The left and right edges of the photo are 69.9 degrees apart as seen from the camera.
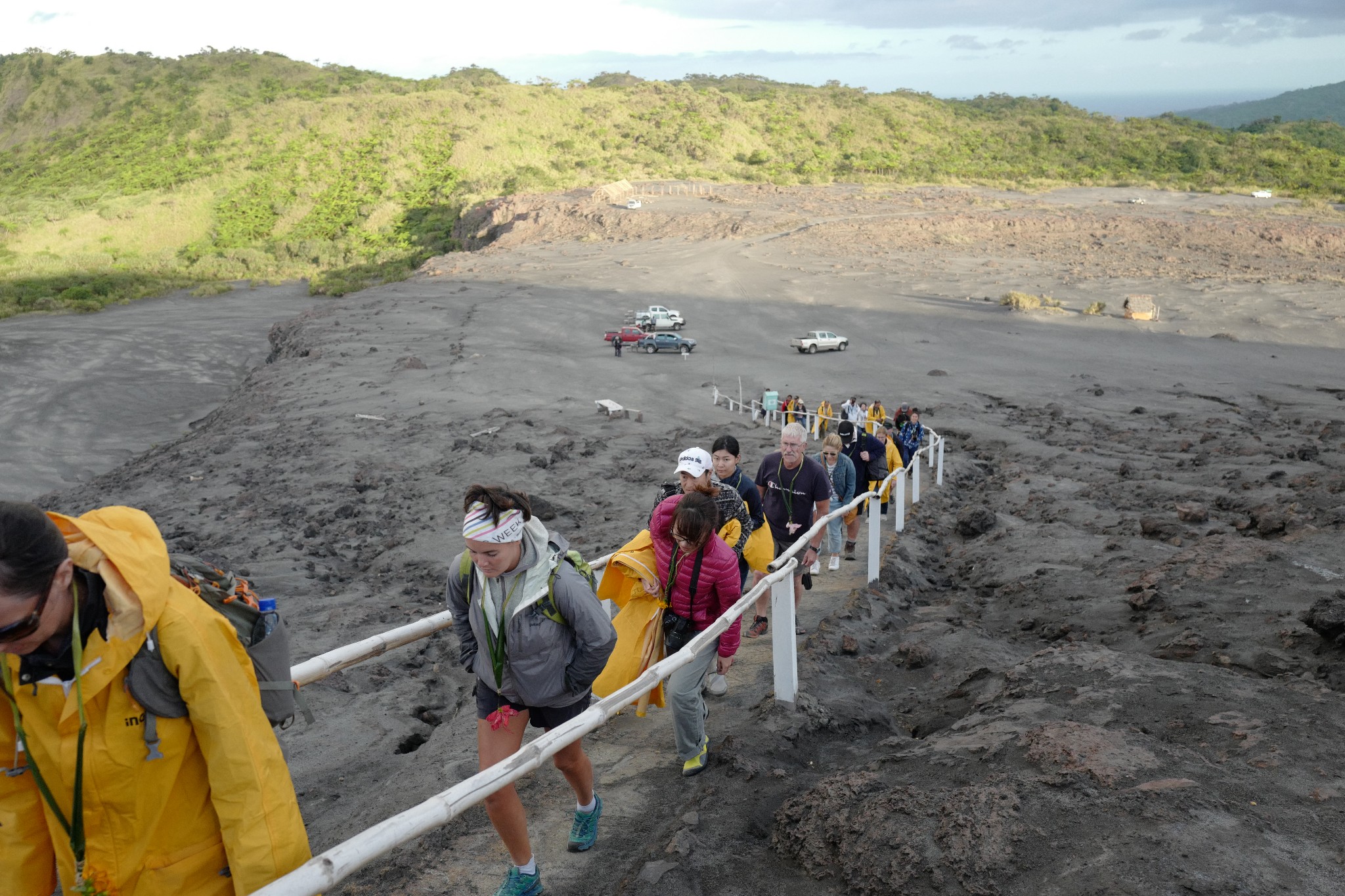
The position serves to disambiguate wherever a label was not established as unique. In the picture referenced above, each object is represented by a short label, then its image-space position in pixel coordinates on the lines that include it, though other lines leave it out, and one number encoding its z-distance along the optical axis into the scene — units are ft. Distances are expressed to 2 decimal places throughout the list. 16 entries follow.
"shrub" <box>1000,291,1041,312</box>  128.06
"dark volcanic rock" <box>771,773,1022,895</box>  10.95
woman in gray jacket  11.65
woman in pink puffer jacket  15.60
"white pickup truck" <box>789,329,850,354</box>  112.78
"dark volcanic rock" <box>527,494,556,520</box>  41.81
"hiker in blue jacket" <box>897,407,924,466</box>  46.98
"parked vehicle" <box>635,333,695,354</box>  112.88
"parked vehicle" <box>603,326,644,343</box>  114.32
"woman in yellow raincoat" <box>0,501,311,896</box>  7.20
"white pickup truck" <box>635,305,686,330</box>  121.49
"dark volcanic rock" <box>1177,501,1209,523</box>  34.47
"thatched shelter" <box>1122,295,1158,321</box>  120.67
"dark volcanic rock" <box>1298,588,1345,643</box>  18.40
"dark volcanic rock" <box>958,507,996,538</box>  38.47
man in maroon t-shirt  24.88
